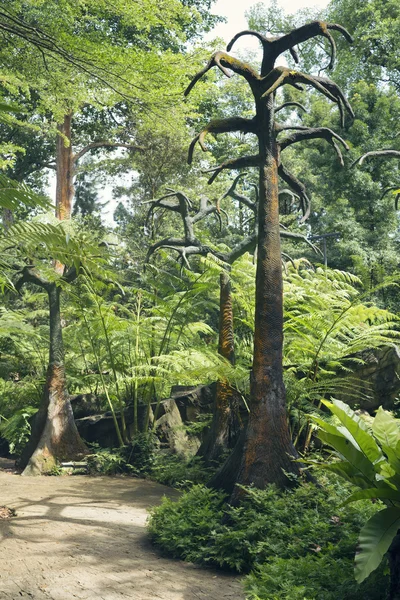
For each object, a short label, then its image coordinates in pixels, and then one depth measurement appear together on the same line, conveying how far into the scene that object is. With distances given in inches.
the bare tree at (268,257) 223.9
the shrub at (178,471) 301.9
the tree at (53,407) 365.1
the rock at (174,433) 374.6
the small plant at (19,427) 415.5
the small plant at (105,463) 365.4
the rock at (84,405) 441.1
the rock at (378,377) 355.9
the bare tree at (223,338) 310.2
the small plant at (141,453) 364.2
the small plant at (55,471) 358.1
